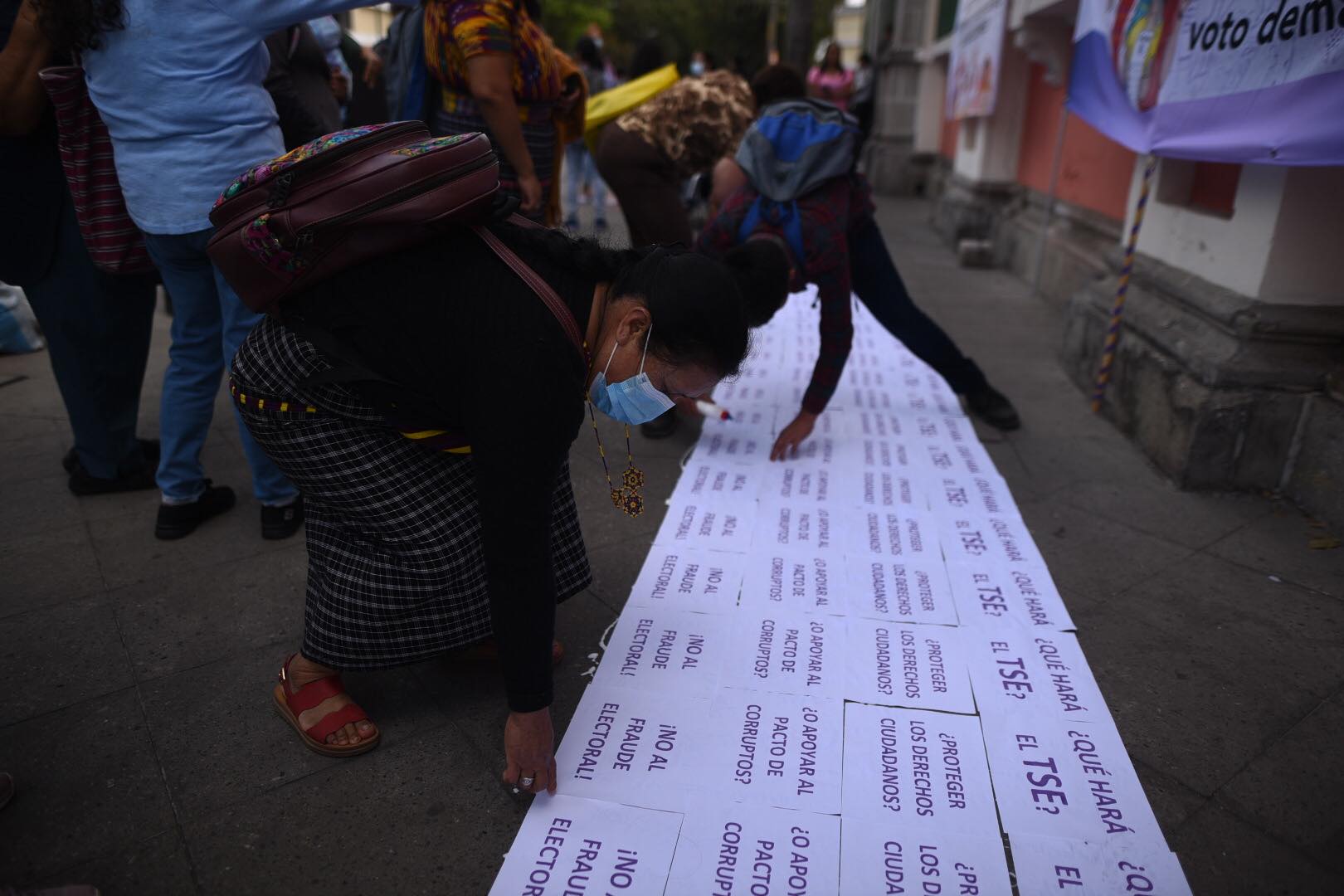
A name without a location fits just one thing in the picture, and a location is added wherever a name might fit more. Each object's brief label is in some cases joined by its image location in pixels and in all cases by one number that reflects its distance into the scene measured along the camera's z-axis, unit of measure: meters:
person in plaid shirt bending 2.59
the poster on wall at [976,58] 6.60
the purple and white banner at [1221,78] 2.23
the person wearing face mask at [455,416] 1.40
